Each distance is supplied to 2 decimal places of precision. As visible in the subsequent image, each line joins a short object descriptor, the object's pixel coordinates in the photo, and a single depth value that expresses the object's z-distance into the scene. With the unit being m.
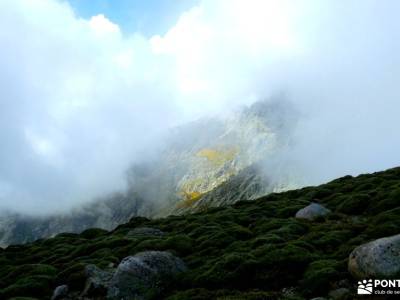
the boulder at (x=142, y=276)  27.75
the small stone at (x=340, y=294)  20.76
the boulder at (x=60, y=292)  30.75
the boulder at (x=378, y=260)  21.52
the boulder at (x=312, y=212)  46.59
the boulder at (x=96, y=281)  29.38
